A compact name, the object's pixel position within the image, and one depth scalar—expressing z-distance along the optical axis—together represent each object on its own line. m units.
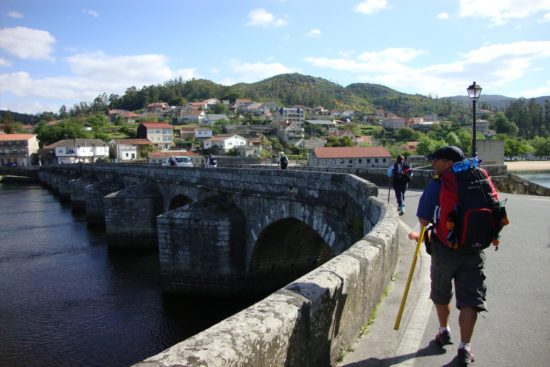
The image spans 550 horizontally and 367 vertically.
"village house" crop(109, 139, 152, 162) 92.19
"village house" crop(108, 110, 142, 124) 152.64
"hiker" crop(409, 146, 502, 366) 3.49
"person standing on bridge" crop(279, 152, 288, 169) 20.63
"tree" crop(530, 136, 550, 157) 104.38
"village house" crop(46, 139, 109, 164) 91.19
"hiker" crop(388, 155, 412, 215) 11.79
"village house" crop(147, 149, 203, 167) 70.62
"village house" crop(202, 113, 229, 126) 145.70
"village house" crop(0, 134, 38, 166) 98.56
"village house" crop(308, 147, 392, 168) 49.83
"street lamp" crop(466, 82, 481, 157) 12.55
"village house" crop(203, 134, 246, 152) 94.69
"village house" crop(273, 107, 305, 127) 156.38
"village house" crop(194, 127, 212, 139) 114.81
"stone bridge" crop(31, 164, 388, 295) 11.73
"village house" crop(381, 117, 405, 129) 161.88
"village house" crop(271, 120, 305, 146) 118.62
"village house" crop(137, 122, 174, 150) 105.38
